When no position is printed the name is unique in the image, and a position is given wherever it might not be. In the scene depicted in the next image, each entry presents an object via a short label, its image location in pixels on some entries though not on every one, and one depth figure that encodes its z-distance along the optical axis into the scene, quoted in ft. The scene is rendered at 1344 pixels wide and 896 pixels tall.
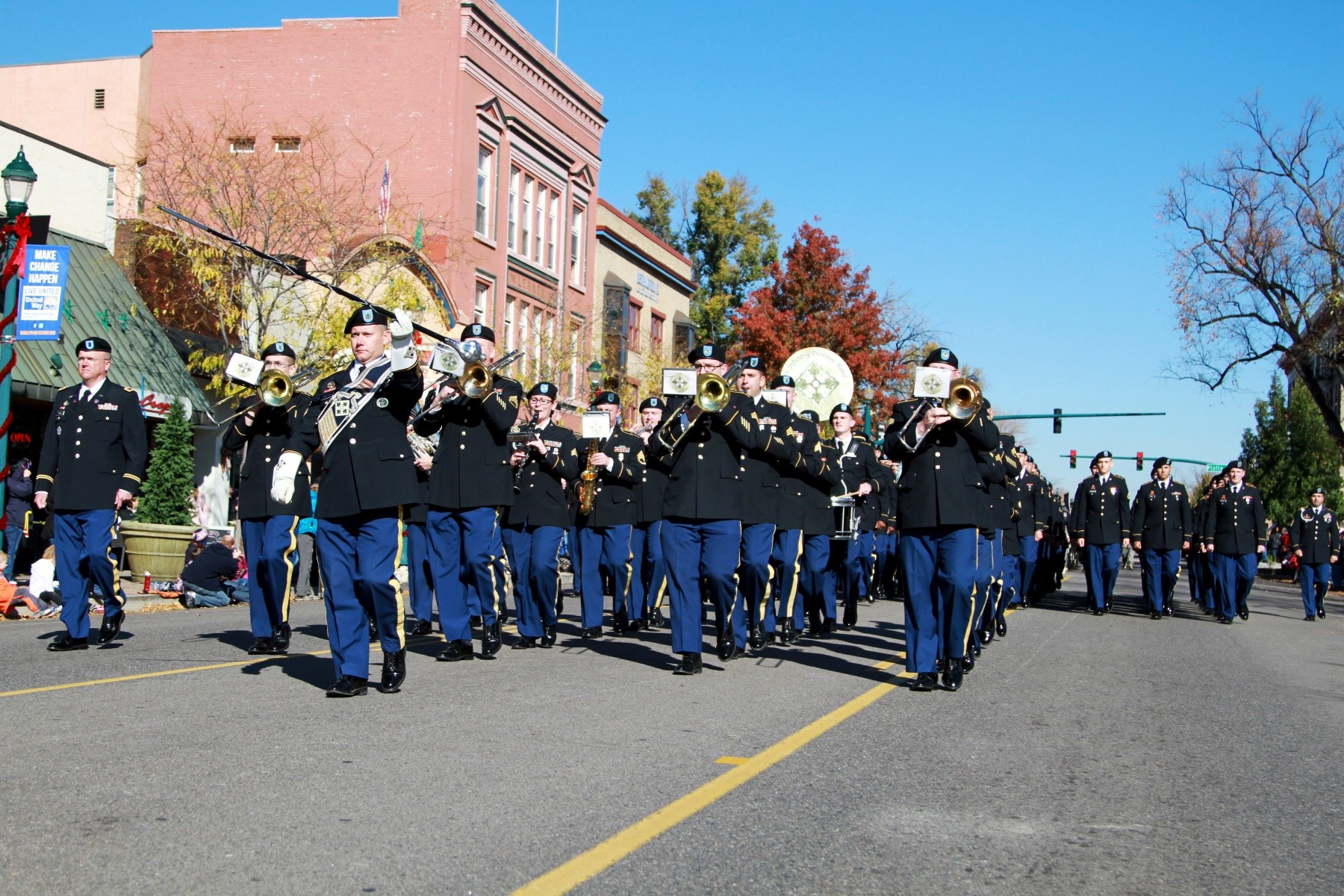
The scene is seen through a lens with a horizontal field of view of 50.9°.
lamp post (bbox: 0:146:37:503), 53.72
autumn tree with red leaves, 170.81
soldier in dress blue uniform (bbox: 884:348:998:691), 30.45
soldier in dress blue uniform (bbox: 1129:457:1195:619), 69.51
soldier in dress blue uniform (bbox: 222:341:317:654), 33.91
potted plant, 63.31
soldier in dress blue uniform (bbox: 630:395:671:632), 46.91
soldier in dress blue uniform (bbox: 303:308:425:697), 26.37
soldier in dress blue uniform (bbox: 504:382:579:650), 37.91
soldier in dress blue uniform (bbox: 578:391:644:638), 44.50
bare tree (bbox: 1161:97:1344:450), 130.00
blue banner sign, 54.44
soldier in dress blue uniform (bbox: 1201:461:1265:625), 67.77
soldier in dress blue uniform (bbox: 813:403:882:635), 48.47
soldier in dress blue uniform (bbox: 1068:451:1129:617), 70.08
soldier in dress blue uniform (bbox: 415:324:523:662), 33.37
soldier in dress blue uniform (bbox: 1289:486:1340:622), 79.87
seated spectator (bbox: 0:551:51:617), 46.50
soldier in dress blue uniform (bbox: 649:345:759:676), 31.99
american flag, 95.86
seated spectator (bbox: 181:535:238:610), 55.42
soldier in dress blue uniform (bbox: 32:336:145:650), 33.40
